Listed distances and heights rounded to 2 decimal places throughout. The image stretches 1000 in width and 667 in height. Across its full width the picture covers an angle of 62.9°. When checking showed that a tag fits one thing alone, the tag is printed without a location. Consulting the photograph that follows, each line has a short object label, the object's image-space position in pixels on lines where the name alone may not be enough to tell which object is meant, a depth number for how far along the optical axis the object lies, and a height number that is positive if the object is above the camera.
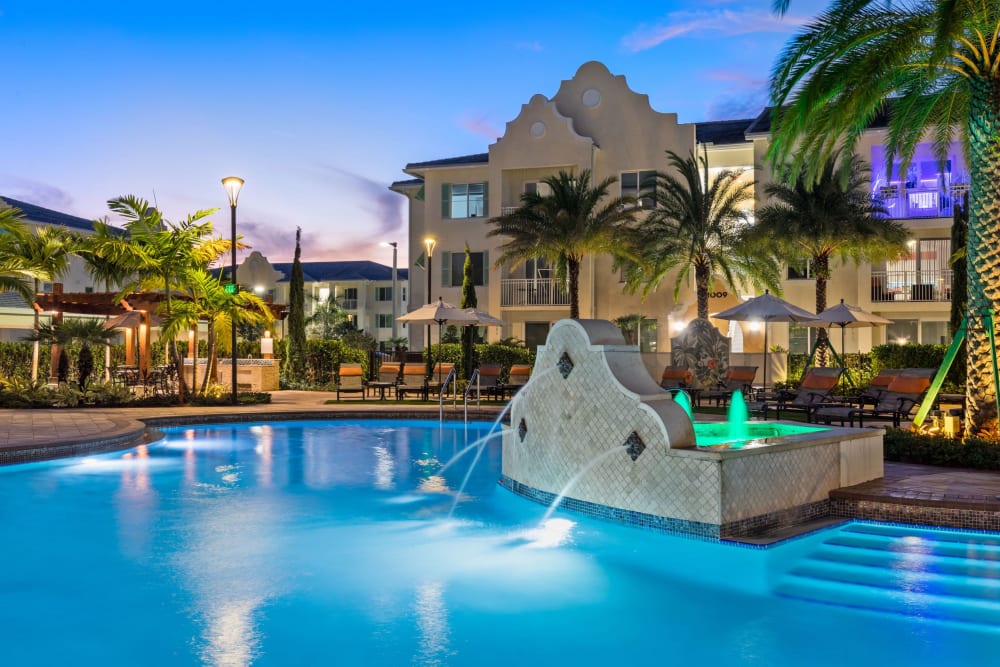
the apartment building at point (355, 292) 66.62 +5.07
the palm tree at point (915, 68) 11.06 +3.87
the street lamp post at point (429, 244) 25.79 +3.50
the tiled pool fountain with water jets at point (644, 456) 7.43 -1.01
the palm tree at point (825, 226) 24.39 +3.87
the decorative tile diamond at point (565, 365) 8.76 -0.12
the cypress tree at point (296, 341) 29.59 +0.42
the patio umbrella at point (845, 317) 21.67 +1.02
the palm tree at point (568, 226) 25.30 +4.00
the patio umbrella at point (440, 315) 21.44 +1.00
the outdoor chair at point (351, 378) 24.55 -0.77
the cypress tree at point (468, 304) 26.73 +1.86
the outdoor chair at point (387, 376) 22.45 -0.66
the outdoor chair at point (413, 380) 21.64 -0.87
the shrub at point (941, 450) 10.21 -1.24
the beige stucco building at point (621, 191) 30.52 +5.86
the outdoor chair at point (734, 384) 20.48 -0.76
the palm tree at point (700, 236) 25.67 +3.74
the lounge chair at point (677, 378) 21.78 -0.64
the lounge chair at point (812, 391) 16.25 -0.75
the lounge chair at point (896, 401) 14.10 -0.84
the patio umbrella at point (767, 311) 20.25 +1.07
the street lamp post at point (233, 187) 19.83 +4.04
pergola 24.00 +1.41
